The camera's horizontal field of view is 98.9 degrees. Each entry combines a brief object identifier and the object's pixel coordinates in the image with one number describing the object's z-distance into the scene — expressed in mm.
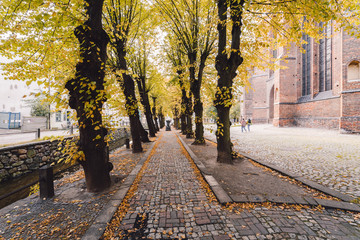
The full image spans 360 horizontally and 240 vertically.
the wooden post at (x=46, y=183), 3537
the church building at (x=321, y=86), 14180
